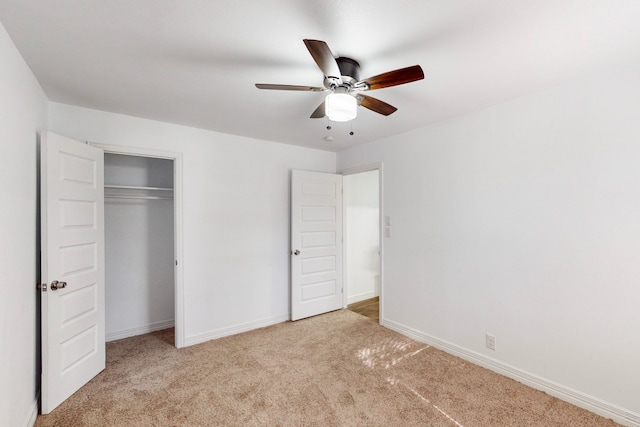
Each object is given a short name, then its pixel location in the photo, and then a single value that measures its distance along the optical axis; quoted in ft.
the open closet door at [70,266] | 6.99
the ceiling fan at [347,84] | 5.14
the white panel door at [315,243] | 12.85
